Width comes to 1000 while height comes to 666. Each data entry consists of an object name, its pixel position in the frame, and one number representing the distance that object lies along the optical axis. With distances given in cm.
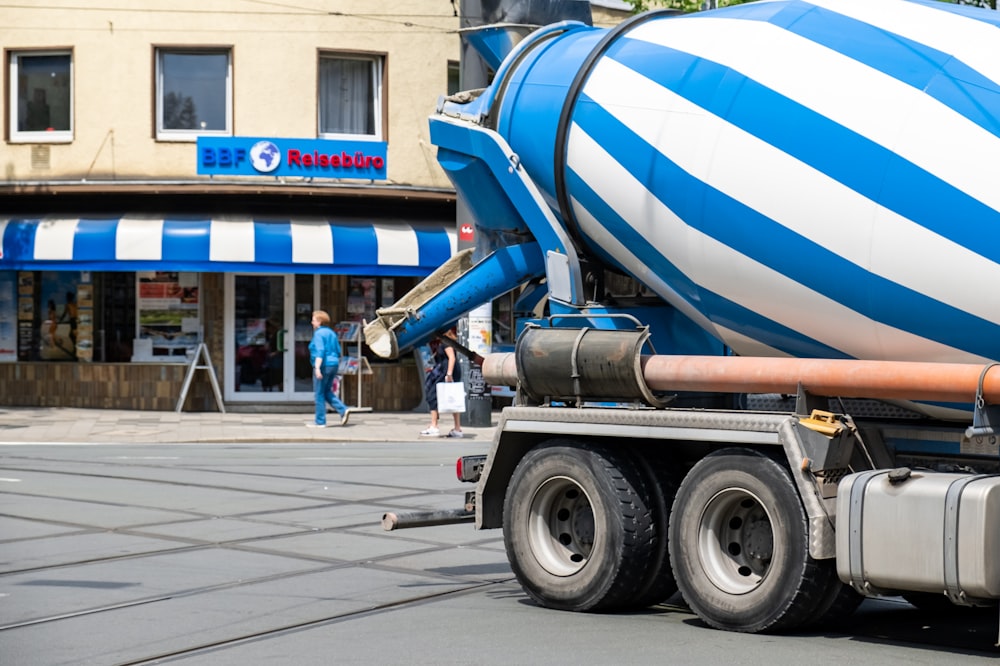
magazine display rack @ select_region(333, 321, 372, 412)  2706
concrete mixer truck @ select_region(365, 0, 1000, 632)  735
